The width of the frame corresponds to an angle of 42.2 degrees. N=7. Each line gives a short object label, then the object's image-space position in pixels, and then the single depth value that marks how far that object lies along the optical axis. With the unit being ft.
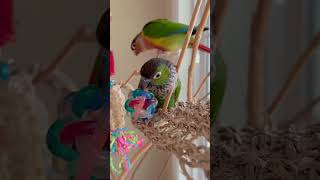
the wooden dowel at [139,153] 2.30
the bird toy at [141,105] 1.96
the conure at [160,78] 2.09
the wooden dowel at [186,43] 1.88
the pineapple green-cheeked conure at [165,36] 2.34
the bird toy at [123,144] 2.20
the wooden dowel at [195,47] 1.73
